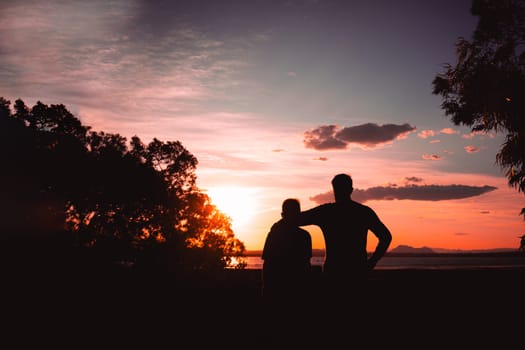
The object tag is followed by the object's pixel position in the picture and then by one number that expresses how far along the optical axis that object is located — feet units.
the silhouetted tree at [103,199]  76.13
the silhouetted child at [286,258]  15.10
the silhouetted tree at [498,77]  47.21
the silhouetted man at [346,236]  11.13
